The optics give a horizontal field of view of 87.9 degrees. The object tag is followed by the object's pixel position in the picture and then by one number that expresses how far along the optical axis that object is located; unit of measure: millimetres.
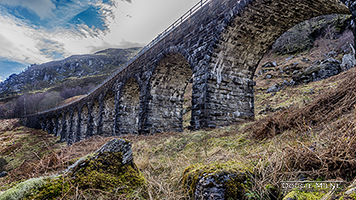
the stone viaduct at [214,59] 7145
